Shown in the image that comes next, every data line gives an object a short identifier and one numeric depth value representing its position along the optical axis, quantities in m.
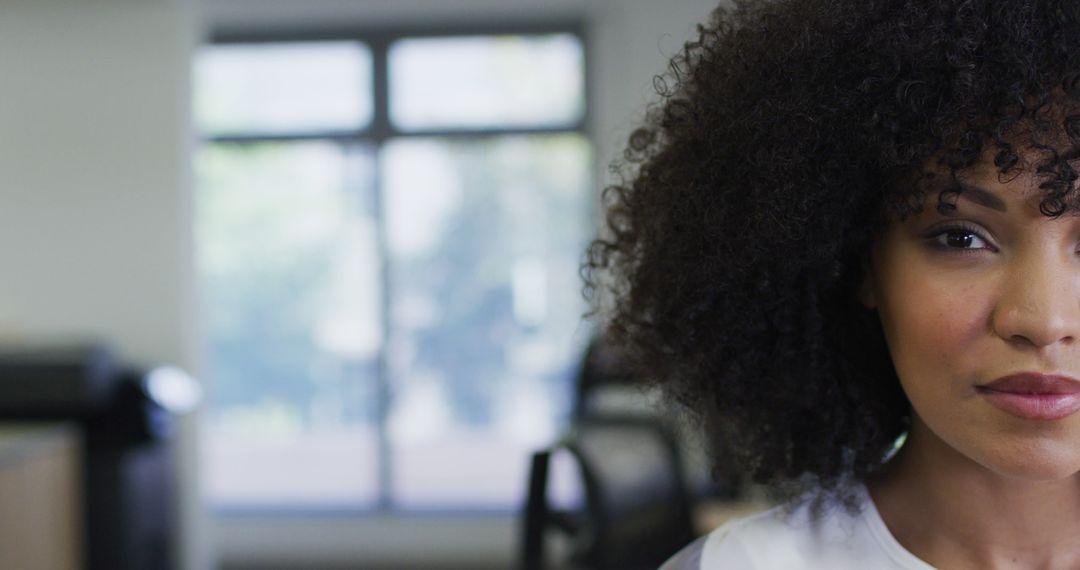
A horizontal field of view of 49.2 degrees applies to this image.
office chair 1.82
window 5.79
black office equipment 4.63
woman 0.96
